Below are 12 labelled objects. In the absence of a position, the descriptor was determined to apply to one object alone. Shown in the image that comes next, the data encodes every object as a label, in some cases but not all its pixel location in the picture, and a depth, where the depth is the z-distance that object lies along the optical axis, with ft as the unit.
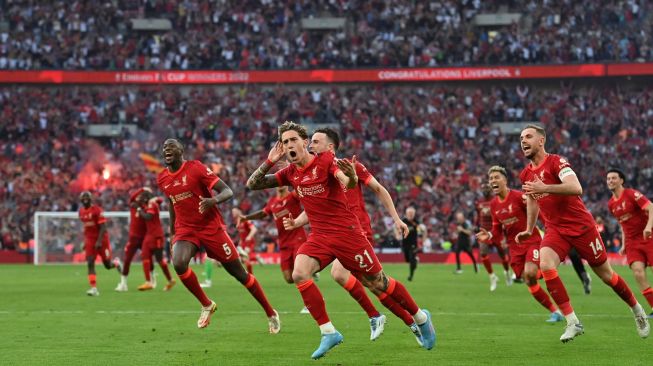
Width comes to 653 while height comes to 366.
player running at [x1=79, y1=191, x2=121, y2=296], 79.10
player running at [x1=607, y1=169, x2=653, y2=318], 54.19
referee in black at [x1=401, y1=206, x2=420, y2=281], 97.40
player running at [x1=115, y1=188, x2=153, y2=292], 81.05
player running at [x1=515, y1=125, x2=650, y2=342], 41.65
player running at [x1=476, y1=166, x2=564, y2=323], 51.37
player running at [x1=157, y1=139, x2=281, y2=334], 46.37
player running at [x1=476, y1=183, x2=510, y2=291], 82.33
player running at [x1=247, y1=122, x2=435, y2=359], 36.35
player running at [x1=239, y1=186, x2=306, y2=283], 66.18
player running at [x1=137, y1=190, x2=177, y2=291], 79.77
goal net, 142.51
